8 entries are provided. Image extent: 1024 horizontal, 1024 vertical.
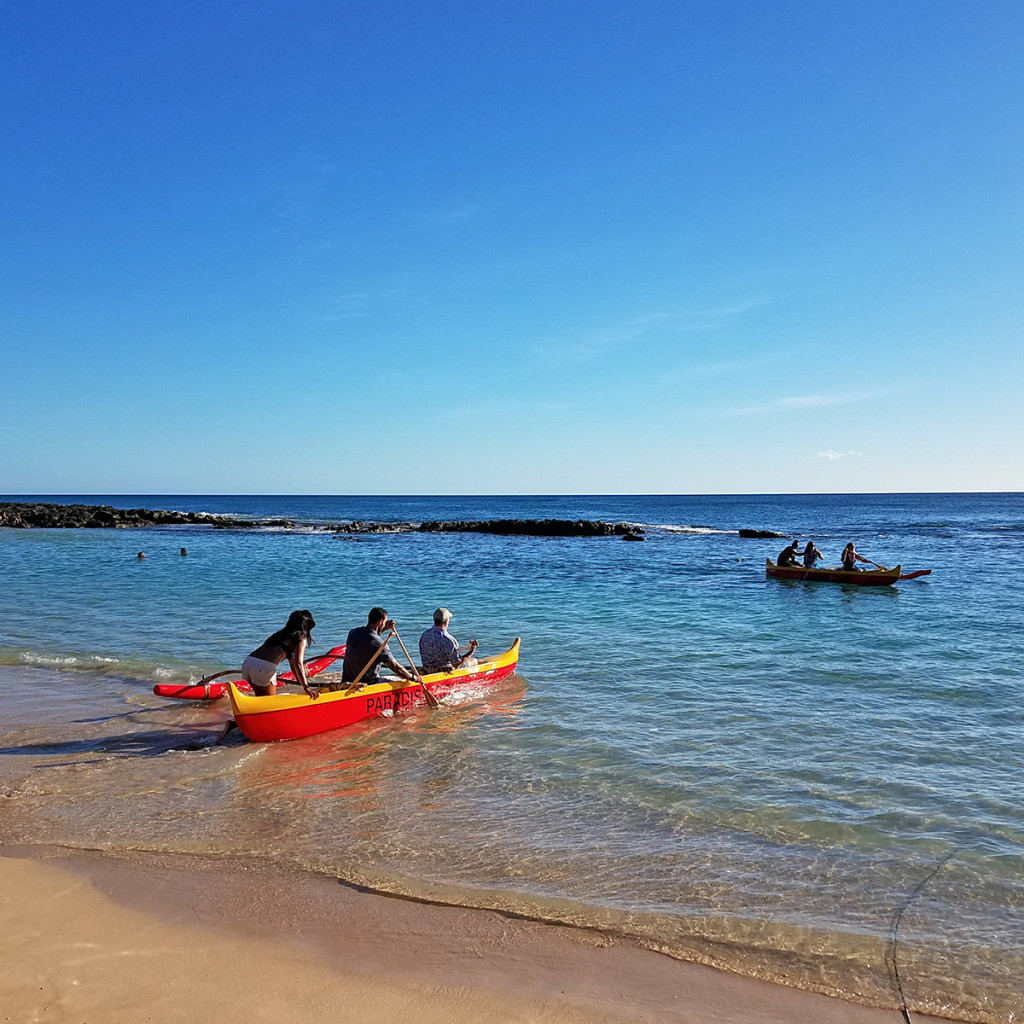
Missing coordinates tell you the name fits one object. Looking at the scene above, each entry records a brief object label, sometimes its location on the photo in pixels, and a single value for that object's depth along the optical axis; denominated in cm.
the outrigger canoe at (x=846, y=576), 2384
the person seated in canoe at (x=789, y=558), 2650
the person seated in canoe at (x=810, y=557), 2595
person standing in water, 903
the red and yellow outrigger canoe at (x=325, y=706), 868
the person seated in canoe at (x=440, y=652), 1130
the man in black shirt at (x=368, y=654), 1004
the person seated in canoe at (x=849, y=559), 2492
